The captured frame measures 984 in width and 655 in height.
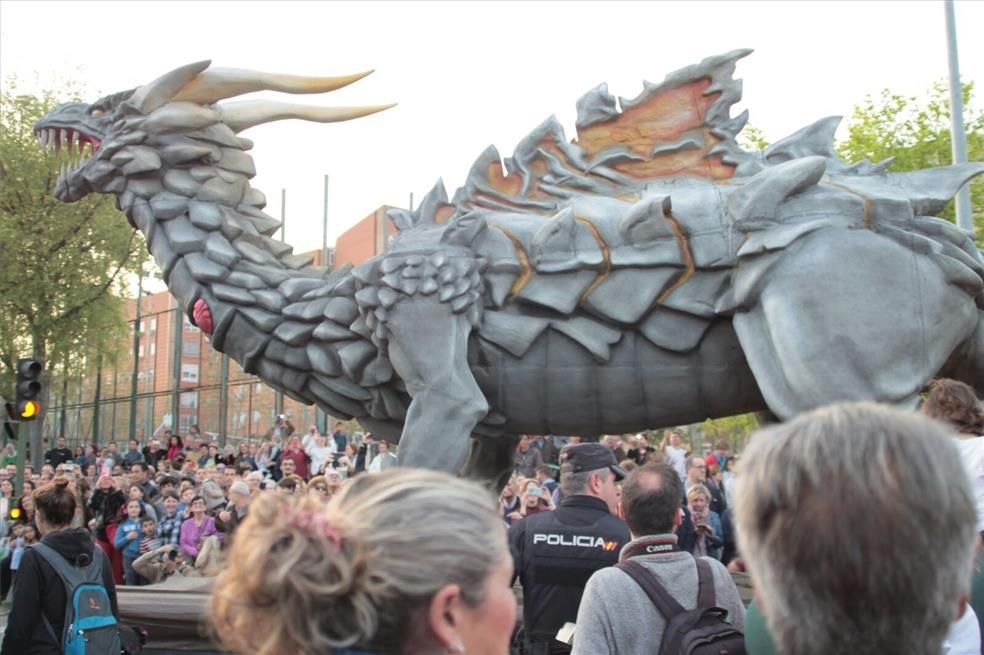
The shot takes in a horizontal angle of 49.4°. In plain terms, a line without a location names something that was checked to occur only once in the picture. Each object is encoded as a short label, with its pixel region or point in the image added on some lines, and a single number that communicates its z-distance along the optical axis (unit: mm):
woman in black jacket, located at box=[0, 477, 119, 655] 4434
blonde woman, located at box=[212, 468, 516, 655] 1589
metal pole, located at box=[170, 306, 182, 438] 26366
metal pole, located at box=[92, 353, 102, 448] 29394
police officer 4461
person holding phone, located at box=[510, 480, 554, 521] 6938
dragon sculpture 4383
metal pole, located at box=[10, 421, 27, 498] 12570
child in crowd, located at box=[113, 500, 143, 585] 9953
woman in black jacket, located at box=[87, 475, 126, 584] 10414
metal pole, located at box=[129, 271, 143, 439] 29066
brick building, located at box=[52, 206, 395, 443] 26103
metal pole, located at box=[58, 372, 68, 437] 26031
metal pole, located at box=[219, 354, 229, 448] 24356
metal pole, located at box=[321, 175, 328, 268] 27703
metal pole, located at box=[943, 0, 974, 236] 12484
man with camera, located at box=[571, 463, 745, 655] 3092
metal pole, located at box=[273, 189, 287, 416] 23206
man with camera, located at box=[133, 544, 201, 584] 8875
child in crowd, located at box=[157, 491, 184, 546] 9977
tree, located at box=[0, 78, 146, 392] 23344
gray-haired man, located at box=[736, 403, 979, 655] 1423
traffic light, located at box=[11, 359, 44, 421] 12242
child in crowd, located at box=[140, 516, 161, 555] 9914
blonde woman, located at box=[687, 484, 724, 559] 8852
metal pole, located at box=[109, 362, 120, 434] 30297
